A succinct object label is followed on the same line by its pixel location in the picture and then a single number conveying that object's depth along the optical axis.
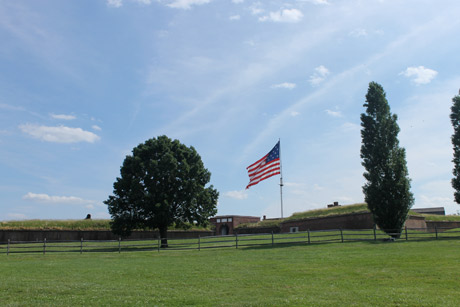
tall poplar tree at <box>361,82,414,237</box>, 31.77
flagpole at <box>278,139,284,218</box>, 46.39
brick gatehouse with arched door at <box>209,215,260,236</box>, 60.19
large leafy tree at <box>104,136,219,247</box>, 35.25
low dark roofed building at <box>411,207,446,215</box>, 72.56
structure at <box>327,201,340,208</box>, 52.31
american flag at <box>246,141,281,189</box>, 41.34
